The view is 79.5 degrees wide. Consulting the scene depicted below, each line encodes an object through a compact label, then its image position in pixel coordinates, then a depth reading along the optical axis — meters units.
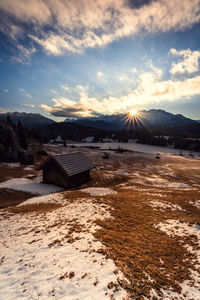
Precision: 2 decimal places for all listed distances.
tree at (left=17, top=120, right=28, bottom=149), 49.17
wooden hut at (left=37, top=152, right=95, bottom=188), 19.89
